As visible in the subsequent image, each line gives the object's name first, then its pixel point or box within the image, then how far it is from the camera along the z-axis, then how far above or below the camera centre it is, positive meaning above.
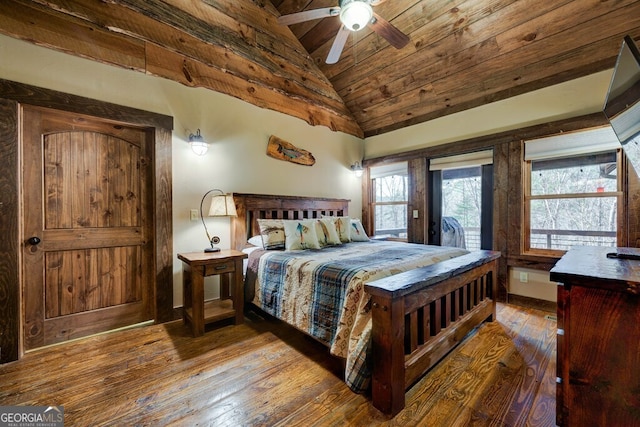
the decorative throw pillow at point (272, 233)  2.88 -0.24
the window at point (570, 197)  2.66 +0.15
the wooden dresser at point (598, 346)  1.00 -0.57
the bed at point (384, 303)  1.43 -0.67
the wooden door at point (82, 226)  2.10 -0.12
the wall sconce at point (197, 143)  2.75 +0.75
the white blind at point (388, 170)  4.23 +0.72
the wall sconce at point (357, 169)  4.58 +0.76
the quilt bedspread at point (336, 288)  1.58 -0.60
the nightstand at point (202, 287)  2.36 -0.74
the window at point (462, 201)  3.56 +0.16
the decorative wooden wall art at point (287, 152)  3.48 +0.86
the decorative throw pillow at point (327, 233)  3.11 -0.26
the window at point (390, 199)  4.32 +0.21
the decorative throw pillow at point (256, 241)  3.05 -0.35
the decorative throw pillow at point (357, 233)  3.52 -0.30
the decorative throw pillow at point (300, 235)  2.82 -0.27
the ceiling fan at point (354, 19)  1.91 +1.54
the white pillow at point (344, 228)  3.38 -0.22
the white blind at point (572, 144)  2.57 +0.71
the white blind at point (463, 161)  3.39 +0.70
